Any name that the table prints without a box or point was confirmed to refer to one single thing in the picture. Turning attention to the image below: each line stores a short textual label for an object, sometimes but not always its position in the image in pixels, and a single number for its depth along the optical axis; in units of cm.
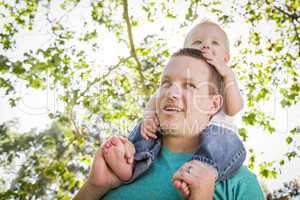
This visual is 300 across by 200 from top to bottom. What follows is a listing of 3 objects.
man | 125
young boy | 126
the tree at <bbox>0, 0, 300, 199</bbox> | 518
